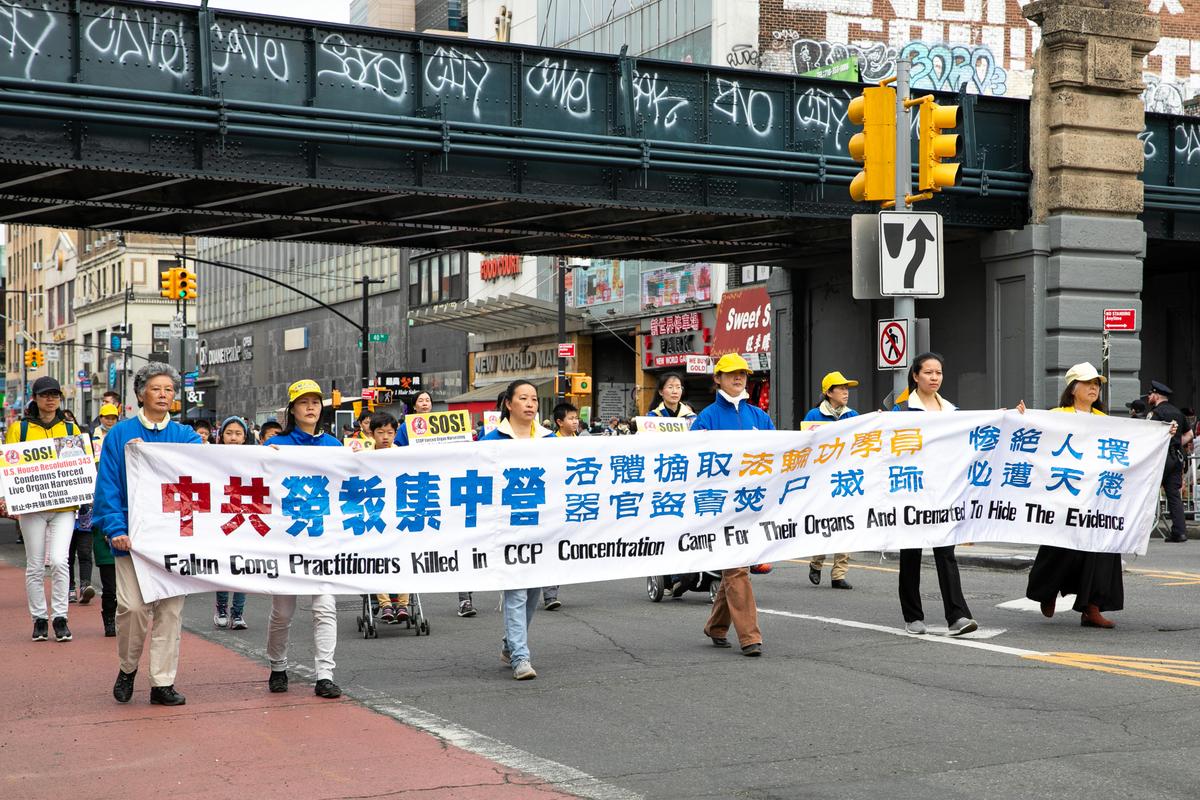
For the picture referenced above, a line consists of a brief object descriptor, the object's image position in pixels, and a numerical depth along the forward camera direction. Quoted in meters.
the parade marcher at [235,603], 12.41
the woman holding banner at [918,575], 10.48
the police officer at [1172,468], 20.00
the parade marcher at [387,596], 11.73
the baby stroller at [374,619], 11.58
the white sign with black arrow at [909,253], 14.73
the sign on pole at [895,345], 15.57
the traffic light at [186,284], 44.16
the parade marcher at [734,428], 9.84
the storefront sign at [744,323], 40.84
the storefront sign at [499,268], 56.66
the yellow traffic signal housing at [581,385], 39.10
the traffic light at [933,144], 15.09
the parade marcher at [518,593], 9.24
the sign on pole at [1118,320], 22.06
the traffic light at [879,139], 15.18
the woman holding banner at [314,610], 8.70
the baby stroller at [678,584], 13.74
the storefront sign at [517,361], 55.09
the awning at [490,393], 54.25
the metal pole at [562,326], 41.16
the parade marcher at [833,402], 13.98
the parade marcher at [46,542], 11.90
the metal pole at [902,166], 15.70
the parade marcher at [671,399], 14.55
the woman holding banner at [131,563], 8.48
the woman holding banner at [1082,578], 11.02
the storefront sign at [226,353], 89.19
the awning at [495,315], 50.84
